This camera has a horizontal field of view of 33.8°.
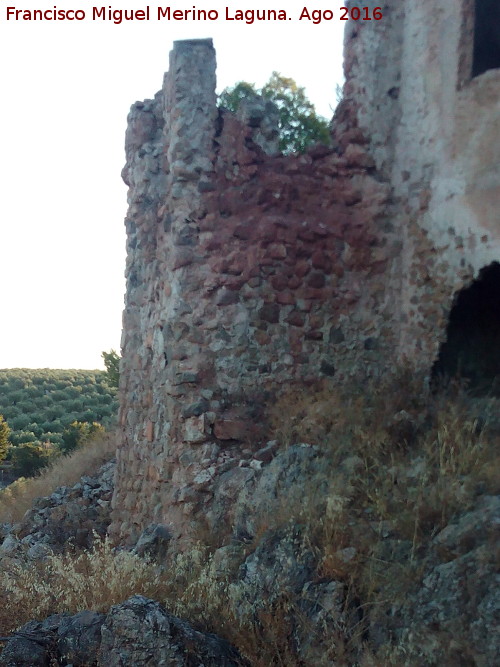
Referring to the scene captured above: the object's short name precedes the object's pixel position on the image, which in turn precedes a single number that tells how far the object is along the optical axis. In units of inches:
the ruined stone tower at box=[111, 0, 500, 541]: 271.6
